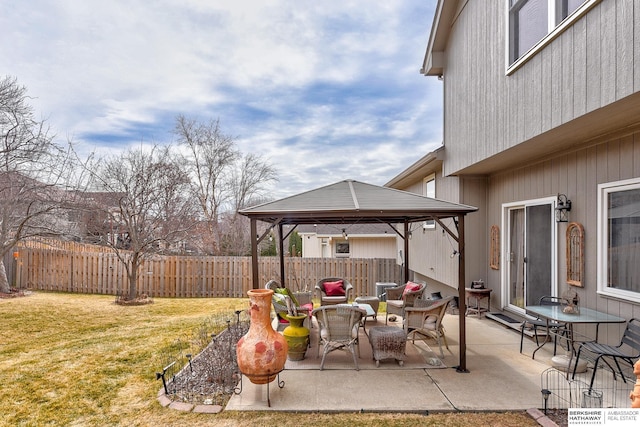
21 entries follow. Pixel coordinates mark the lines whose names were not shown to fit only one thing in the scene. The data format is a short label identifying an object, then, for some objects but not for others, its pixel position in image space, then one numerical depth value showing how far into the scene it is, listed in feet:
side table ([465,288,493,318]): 26.32
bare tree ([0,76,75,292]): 23.98
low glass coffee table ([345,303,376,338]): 21.15
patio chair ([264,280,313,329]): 20.35
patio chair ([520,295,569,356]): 17.85
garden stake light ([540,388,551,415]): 11.42
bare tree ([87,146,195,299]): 36.32
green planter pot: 17.25
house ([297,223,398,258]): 58.59
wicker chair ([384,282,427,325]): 23.25
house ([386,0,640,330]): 13.20
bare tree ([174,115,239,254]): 67.10
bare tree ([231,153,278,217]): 71.87
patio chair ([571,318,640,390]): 12.92
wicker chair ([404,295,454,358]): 17.65
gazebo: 16.44
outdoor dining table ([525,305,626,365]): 14.34
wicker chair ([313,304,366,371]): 16.48
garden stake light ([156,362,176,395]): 13.46
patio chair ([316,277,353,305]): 26.23
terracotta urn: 13.01
